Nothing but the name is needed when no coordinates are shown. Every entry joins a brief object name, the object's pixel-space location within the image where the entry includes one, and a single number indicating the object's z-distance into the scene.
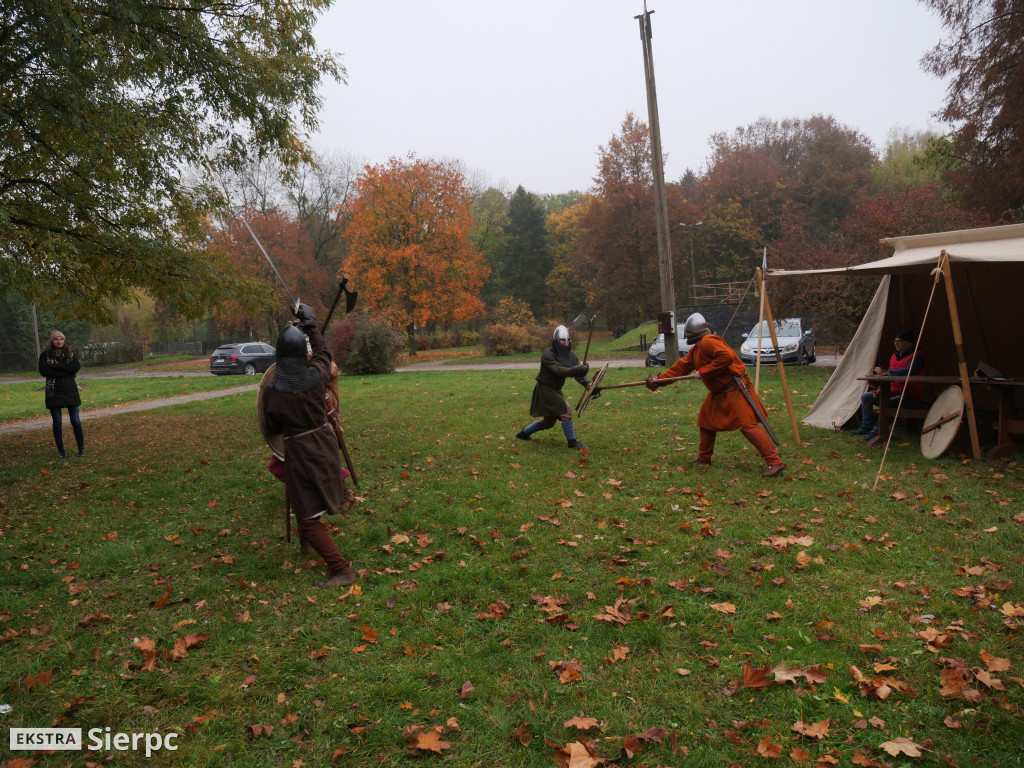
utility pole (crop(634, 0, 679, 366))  16.30
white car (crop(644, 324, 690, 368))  22.66
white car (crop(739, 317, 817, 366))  20.77
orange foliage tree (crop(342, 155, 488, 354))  35.16
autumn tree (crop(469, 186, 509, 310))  54.25
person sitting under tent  9.14
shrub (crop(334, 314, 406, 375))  24.70
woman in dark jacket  9.95
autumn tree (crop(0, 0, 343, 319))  7.91
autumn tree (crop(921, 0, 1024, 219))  14.95
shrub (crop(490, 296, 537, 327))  36.15
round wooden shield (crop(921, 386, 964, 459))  7.93
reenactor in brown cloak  5.09
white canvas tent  8.30
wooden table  7.83
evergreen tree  52.25
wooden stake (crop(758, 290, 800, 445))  8.78
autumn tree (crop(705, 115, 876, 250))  41.47
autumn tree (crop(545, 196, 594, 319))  51.22
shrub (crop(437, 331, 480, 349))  43.03
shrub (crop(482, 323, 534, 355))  31.44
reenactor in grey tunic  9.09
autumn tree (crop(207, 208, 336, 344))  42.25
